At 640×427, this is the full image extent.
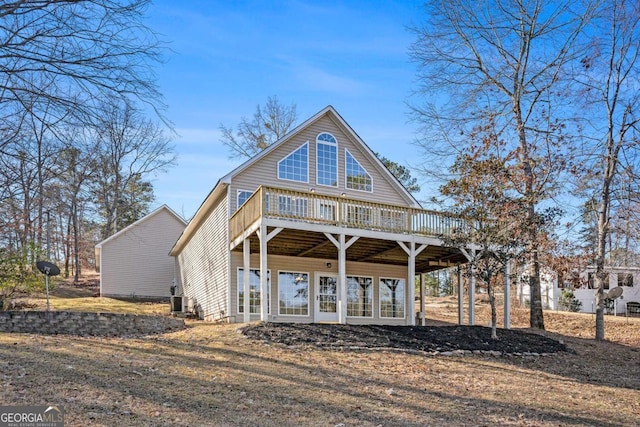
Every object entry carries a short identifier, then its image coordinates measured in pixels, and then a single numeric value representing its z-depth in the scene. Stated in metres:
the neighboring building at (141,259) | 27.48
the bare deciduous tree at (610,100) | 17.36
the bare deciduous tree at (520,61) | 19.31
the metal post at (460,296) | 18.31
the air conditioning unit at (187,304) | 22.09
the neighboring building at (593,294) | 29.84
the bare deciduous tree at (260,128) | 33.84
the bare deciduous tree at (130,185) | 34.00
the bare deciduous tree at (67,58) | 6.53
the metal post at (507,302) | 16.73
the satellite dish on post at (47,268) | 16.06
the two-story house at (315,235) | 14.95
